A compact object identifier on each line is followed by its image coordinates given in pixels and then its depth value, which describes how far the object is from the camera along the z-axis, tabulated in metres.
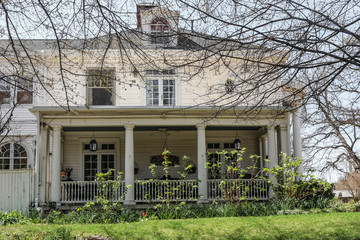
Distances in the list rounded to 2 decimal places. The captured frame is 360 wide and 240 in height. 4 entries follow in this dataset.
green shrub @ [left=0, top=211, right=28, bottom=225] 12.44
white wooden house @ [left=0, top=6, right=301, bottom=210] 15.32
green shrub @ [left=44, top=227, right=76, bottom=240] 9.99
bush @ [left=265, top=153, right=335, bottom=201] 14.09
